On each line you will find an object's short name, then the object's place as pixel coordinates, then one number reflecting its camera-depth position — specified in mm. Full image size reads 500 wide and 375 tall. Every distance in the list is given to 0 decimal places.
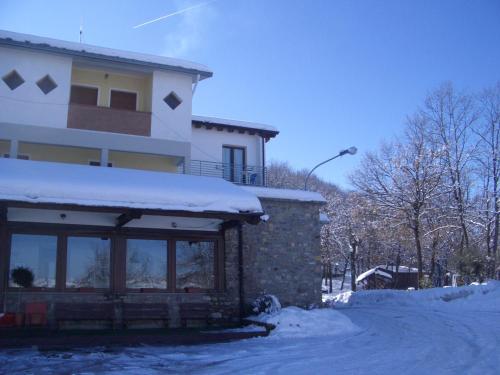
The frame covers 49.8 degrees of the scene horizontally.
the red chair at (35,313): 13047
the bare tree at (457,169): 33759
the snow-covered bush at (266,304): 14767
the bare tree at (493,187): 33344
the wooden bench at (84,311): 13227
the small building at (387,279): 43562
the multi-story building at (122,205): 13242
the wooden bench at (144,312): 13914
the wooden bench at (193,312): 14664
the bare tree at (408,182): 32156
